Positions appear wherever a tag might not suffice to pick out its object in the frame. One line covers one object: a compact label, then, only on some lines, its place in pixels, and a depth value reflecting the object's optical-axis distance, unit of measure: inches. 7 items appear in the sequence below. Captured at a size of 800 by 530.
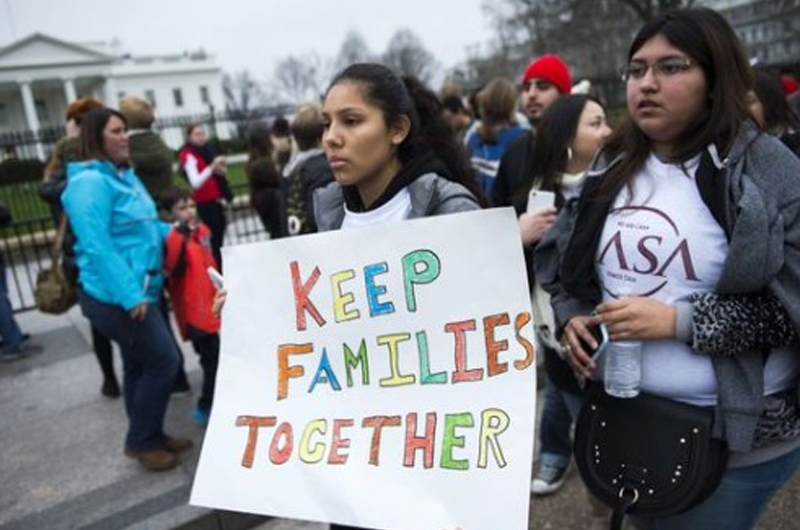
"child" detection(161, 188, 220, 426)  152.2
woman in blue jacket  125.2
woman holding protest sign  73.4
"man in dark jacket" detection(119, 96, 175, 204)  181.8
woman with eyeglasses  58.8
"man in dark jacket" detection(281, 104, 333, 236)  123.3
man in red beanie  136.7
